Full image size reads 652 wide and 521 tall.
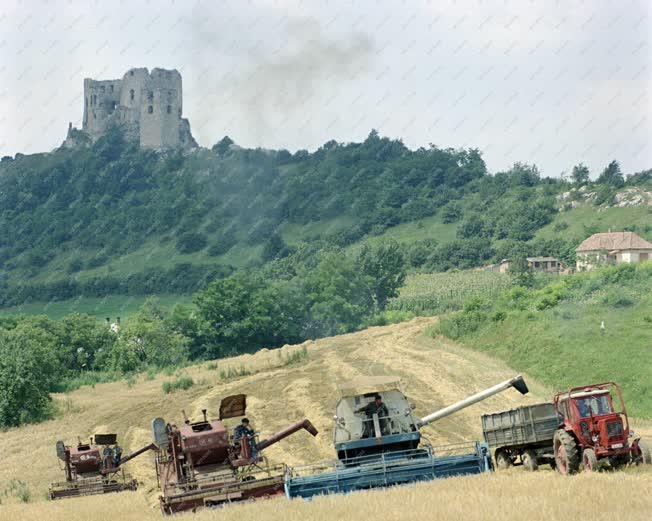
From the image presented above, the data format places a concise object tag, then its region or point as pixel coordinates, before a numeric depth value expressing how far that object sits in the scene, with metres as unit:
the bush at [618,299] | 60.09
